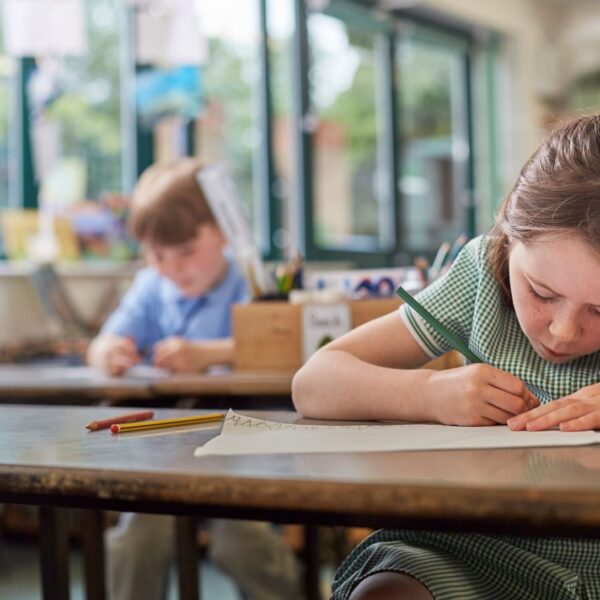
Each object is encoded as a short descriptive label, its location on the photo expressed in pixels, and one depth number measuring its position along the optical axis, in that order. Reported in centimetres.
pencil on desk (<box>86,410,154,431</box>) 106
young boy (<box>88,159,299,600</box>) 203
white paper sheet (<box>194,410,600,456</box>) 86
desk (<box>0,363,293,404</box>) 184
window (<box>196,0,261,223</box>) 456
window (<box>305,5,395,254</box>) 521
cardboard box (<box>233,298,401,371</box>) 210
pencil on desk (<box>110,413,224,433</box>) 104
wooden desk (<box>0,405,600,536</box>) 67
